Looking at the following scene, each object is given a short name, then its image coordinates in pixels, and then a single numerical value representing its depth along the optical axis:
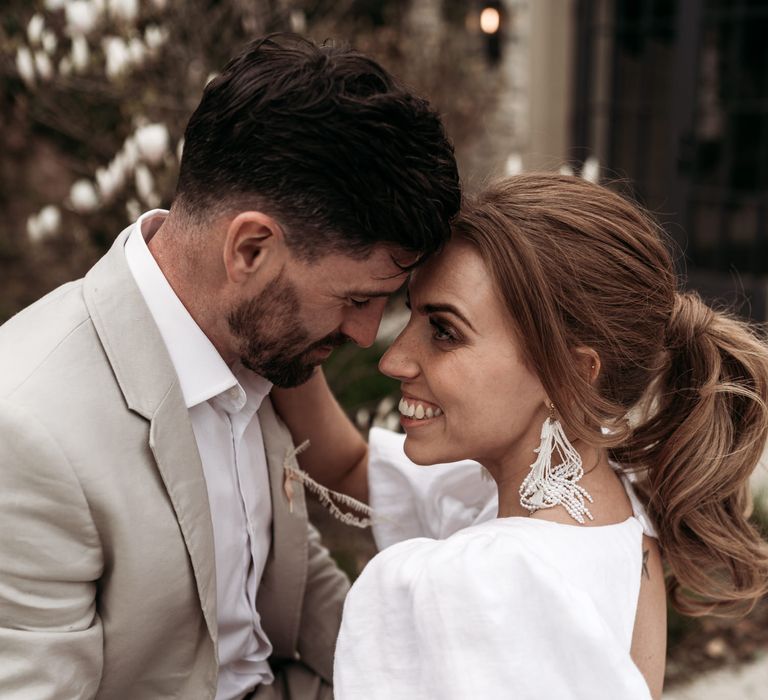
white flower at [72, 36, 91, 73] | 3.28
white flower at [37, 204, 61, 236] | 3.19
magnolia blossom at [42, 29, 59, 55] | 3.29
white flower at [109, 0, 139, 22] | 3.17
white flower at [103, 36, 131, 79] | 3.21
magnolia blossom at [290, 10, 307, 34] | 3.82
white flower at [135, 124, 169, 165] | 2.93
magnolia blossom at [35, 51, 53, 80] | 3.26
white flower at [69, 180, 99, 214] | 3.18
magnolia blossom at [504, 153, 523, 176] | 3.26
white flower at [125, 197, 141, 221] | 2.98
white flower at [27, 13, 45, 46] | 3.21
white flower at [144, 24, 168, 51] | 3.27
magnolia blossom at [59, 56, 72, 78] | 3.35
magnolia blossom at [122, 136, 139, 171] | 3.08
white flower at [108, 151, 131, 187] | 3.11
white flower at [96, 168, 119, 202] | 3.12
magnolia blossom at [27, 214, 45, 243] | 3.30
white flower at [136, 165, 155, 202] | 3.02
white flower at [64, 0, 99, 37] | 3.10
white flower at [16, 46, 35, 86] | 3.27
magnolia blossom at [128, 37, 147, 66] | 3.24
